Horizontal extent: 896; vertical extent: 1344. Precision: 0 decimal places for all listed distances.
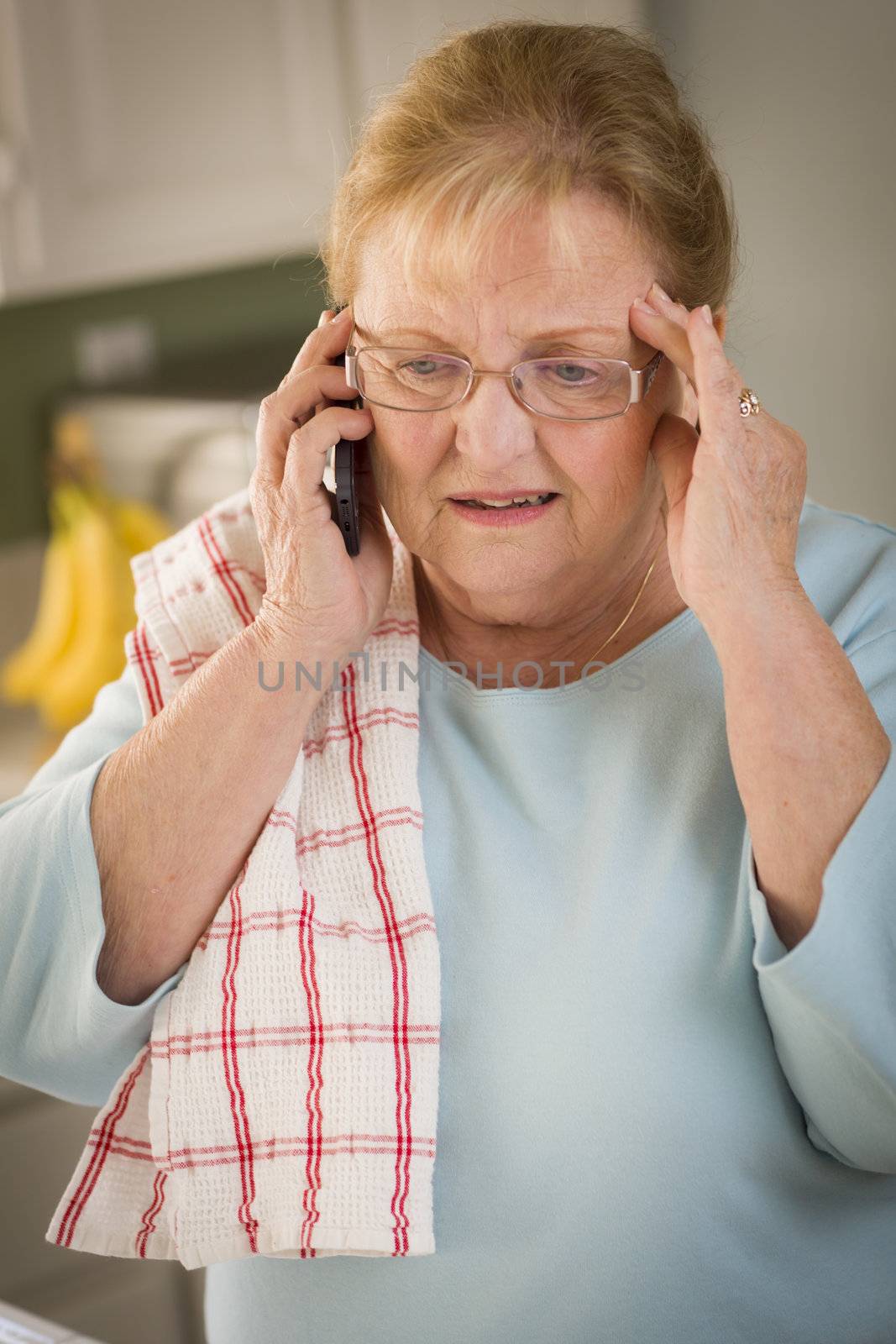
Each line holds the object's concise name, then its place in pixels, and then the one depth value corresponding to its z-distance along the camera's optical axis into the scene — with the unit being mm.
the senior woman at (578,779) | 893
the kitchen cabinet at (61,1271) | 1938
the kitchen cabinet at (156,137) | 1899
